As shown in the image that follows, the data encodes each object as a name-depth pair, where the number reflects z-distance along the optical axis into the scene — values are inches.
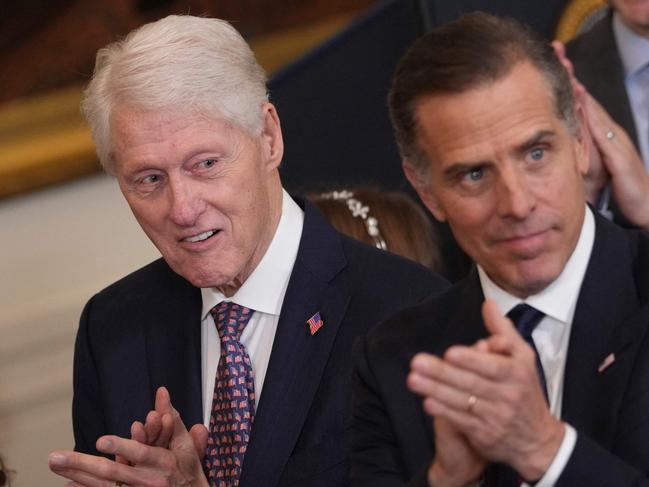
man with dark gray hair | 320.4
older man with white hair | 332.7
